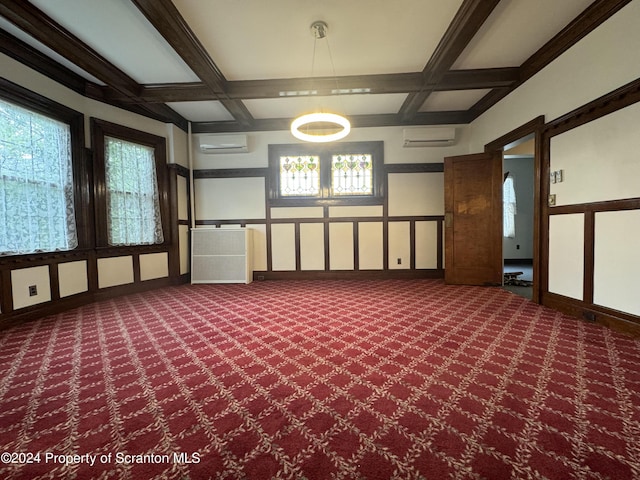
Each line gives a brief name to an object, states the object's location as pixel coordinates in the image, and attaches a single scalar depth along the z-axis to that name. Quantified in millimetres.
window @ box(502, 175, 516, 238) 7480
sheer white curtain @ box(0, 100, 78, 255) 2932
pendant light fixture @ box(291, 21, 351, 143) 2875
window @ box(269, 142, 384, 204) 5445
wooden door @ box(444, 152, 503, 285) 4598
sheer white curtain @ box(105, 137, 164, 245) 4199
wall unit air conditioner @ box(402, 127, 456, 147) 5113
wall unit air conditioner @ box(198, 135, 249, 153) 5324
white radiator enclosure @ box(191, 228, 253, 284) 5254
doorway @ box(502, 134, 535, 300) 7457
